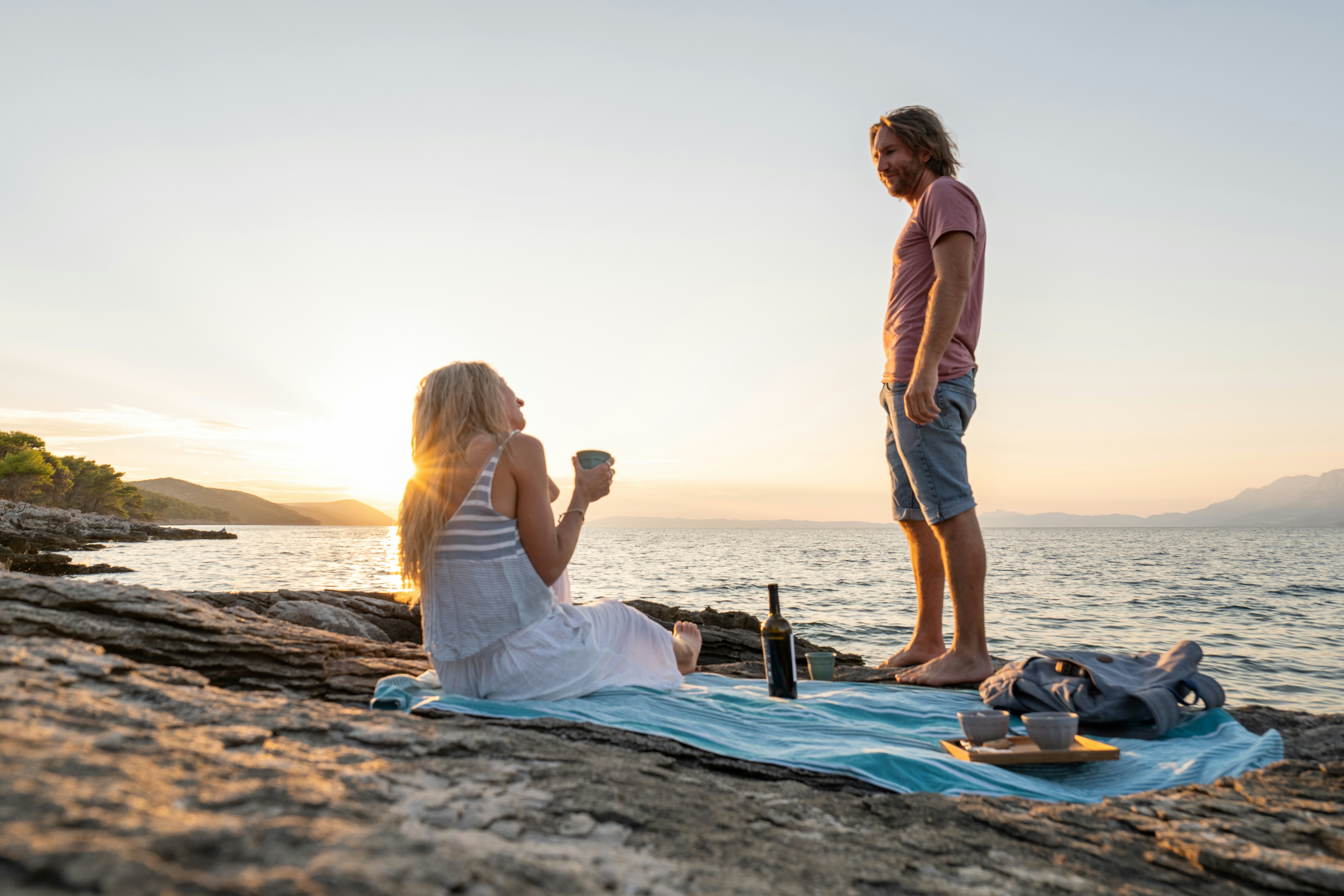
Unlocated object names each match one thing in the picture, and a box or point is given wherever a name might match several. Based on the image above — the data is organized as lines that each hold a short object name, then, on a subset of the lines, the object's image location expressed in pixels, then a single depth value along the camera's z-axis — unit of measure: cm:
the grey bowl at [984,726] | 271
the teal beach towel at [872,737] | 244
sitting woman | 316
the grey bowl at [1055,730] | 262
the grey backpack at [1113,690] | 314
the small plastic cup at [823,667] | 442
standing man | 409
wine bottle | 368
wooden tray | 257
